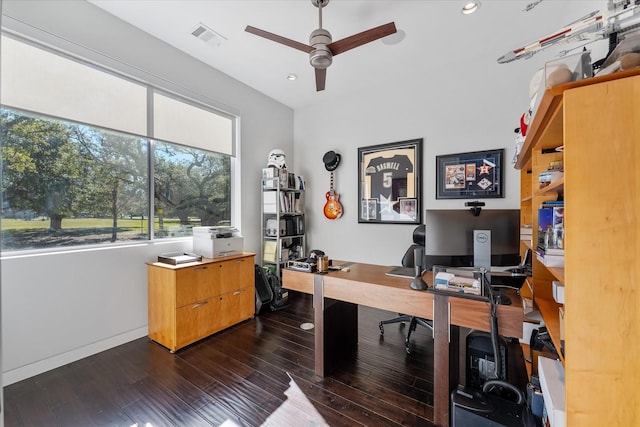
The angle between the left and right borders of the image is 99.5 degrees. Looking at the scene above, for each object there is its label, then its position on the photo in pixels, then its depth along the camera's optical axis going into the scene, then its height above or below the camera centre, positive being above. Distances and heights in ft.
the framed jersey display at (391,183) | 11.66 +1.36
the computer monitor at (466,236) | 5.68 -0.50
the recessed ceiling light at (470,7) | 7.48 +5.79
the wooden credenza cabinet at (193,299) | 8.25 -2.83
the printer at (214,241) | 9.71 -1.04
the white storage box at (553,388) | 3.37 -2.41
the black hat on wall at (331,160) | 13.57 +2.66
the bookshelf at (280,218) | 12.75 -0.25
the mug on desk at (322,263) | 7.18 -1.35
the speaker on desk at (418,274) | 5.86 -1.39
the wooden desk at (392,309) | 5.20 -2.06
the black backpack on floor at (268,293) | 11.11 -3.36
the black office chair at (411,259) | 9.24 -1.63
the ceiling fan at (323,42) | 6.75 +4.39
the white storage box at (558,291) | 3.93 -1.19
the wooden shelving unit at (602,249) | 2.92 -0.41
